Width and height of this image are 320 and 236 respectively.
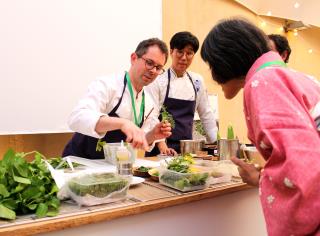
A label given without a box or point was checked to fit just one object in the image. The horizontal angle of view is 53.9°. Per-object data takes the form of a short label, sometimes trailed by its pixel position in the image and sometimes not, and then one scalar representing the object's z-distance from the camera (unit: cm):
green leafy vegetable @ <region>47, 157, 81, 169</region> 139
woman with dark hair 66
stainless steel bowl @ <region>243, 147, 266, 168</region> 146
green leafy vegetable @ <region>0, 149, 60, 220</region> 86
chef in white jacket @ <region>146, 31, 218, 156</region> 235
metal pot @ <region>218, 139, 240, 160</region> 167
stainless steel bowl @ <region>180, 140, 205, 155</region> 187
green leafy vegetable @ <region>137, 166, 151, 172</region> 139
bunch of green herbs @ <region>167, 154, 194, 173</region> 121
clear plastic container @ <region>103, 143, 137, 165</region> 156
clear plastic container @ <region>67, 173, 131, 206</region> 95
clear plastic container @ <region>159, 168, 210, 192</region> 117
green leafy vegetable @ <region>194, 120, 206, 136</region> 293
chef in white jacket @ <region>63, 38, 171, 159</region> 157
